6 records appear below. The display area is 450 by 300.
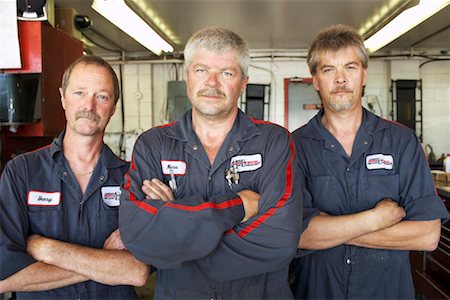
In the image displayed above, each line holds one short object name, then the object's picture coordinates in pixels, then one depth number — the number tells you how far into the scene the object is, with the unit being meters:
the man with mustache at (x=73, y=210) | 1.49
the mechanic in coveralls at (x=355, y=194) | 1.69
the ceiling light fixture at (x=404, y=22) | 3.84
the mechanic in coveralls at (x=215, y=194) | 1.33
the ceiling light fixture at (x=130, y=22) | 3.63
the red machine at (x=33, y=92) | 2.78
